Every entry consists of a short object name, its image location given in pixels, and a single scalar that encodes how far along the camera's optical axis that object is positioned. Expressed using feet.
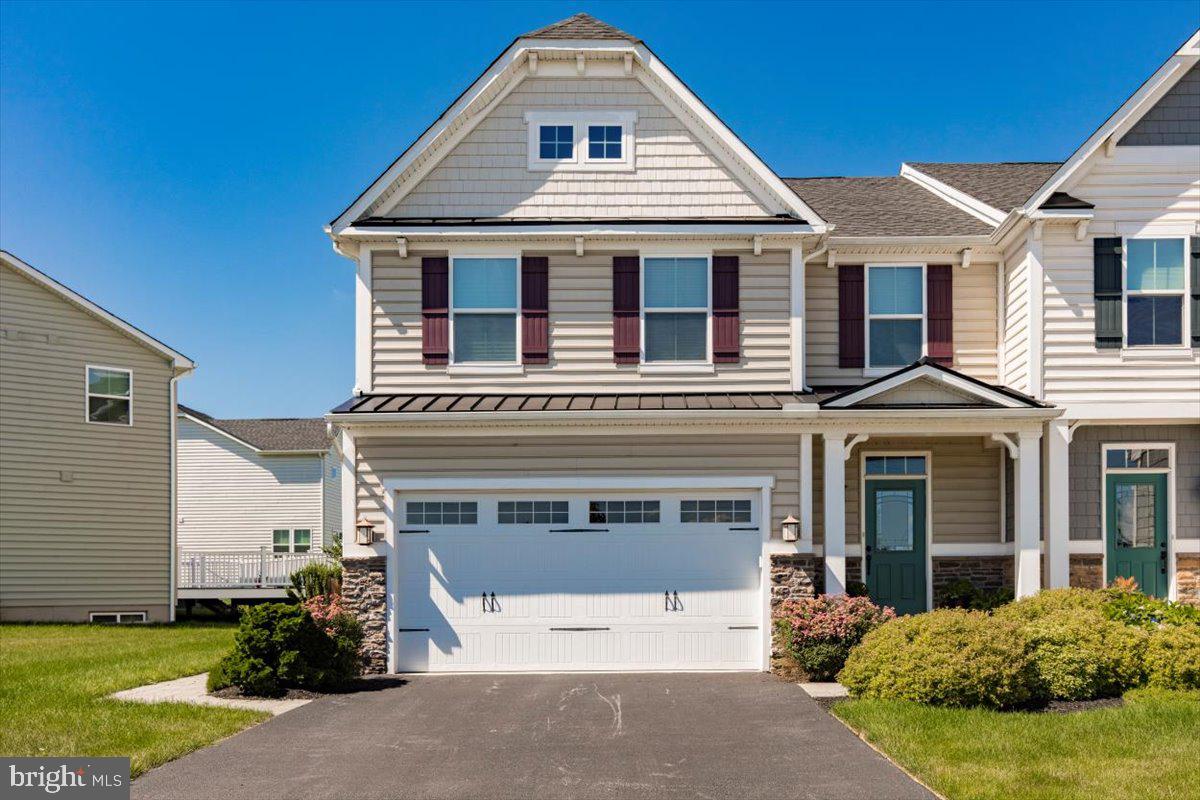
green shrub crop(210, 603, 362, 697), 36.70
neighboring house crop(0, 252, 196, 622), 67.51
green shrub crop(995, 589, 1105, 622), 39.19
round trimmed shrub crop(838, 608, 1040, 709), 32.76
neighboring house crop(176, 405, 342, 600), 102.42
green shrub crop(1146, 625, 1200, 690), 34.40
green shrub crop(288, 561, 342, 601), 44.83
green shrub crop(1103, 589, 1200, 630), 37.50
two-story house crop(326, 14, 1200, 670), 43.21
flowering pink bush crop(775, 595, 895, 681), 39.70
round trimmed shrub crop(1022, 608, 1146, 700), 34.17
